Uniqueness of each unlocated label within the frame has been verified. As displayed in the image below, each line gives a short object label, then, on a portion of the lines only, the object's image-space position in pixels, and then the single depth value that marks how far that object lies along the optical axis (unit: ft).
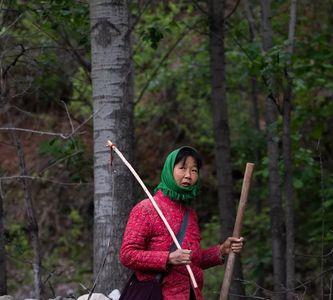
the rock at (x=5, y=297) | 43.24
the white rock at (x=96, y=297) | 38.52
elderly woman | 32.14
